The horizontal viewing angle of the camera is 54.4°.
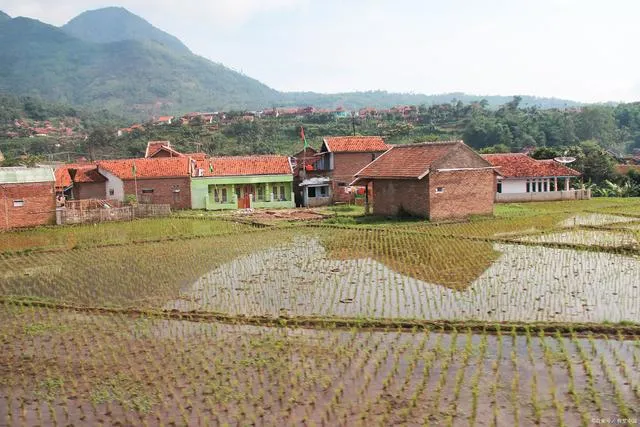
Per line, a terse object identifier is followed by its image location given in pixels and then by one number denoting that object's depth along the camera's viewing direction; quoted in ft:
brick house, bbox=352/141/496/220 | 88.63
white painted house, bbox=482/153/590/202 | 120.26
